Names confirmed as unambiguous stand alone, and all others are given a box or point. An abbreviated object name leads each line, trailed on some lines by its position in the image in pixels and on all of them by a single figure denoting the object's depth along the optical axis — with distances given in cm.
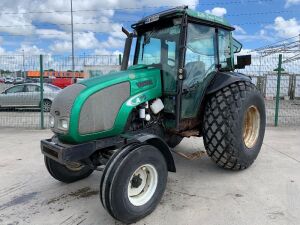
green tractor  325
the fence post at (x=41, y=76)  839
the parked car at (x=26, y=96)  1235
